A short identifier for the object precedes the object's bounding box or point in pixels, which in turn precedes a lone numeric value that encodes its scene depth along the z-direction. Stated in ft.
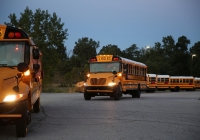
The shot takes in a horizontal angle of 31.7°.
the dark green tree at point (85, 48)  363.11
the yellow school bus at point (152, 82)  151.94
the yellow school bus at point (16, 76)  22.95
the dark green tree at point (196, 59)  262.10
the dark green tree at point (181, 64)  292.81
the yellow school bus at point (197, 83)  186.16
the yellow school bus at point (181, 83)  164.66
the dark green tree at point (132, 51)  405.22
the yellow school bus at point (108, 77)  69.46
